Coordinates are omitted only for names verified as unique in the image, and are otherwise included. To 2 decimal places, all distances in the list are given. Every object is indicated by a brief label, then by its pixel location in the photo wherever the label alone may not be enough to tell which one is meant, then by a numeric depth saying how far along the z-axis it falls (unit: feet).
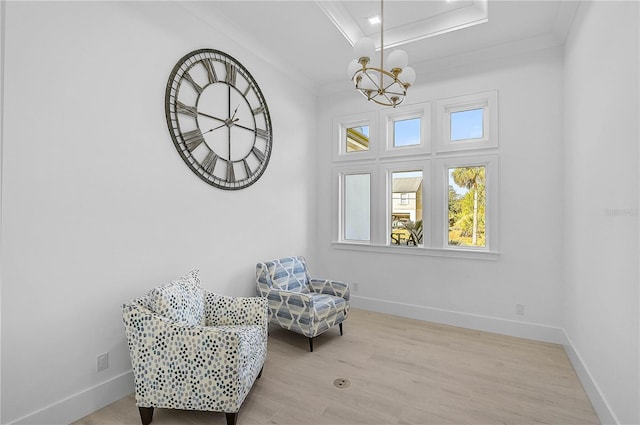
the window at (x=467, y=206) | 12.48
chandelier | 7.37
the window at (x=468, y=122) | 12.06
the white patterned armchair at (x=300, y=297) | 10.23
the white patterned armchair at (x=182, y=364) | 6.52
